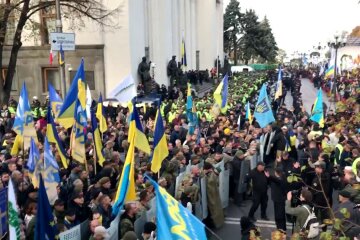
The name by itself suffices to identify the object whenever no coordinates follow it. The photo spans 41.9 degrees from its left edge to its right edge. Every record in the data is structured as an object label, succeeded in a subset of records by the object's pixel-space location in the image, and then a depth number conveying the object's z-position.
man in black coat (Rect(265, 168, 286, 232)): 8.64
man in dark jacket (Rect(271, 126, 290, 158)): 12.96
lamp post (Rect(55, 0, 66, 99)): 14.45
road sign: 13.29
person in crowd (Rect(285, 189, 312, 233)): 7.14
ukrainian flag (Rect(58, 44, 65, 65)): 13.87
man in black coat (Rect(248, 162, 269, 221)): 9.18
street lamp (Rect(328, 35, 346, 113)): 26.59
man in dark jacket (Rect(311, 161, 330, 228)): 8.11
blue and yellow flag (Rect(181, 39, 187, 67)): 37.41
